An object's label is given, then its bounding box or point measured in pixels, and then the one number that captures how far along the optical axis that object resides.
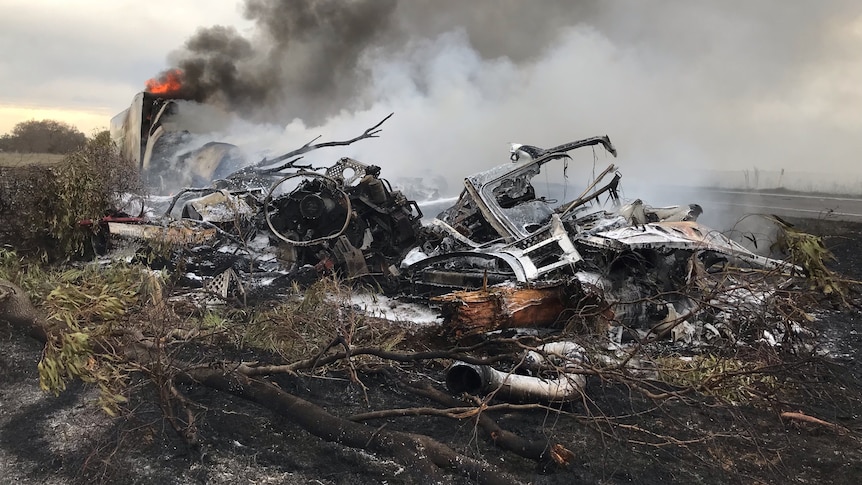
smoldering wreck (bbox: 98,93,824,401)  4.39
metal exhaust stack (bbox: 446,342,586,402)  3.53
